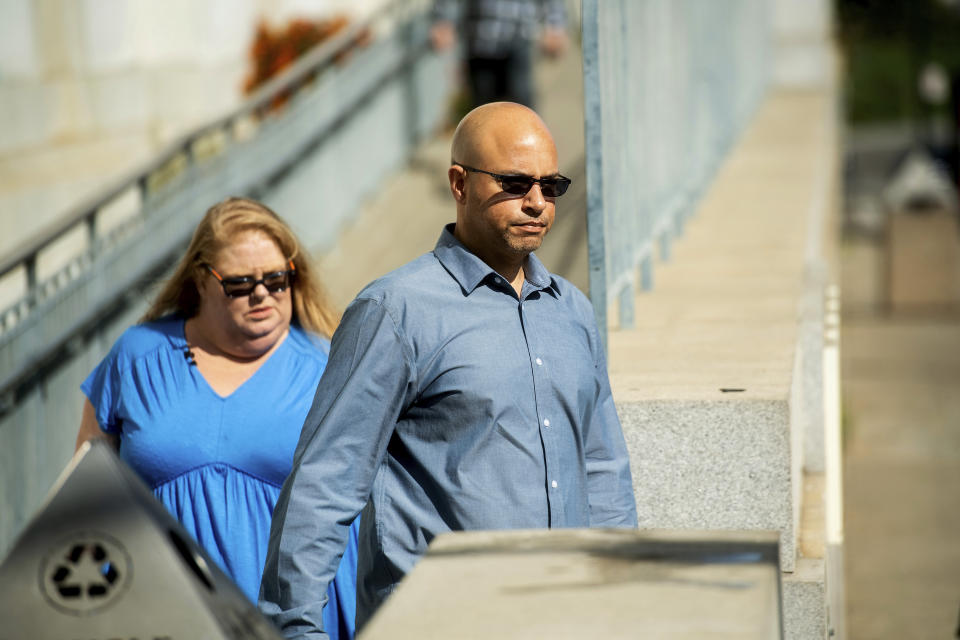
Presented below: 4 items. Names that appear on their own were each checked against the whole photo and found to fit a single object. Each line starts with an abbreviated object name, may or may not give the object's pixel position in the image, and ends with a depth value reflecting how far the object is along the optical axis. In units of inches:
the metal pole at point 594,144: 310.5
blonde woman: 282.0
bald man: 205.0
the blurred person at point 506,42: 740.6
